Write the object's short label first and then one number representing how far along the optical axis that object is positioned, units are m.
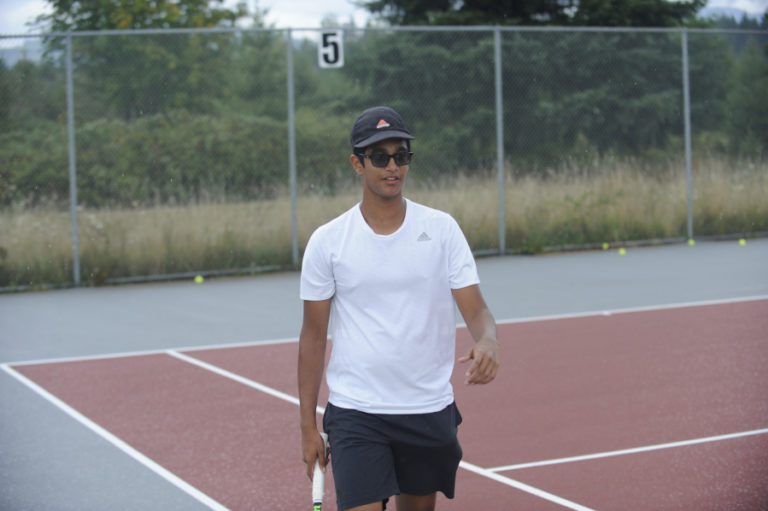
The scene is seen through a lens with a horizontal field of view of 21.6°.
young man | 6.64
